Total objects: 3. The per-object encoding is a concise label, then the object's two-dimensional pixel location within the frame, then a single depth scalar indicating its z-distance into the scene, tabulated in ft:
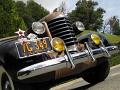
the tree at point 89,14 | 109.26
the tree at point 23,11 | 104.12
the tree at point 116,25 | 111.10
